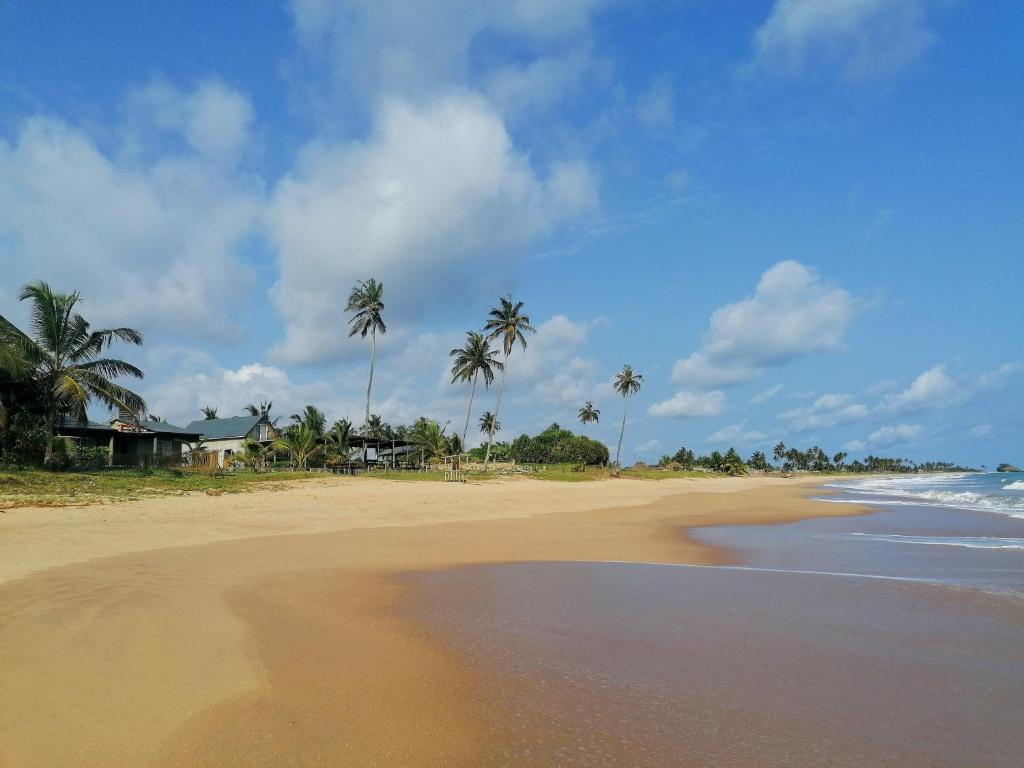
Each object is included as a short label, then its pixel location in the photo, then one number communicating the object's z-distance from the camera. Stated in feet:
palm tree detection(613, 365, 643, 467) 256.36
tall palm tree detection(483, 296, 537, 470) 172.24
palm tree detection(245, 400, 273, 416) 236.02
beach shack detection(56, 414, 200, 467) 112.16
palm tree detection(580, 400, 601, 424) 309.22
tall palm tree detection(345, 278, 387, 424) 159.63
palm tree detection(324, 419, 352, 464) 152.35
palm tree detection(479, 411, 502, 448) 311.06
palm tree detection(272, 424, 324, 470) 129.90
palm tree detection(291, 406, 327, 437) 180.45
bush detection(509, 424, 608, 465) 275.80
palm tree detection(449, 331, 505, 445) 177.17
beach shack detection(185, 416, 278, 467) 176.55
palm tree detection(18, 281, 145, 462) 84.38
